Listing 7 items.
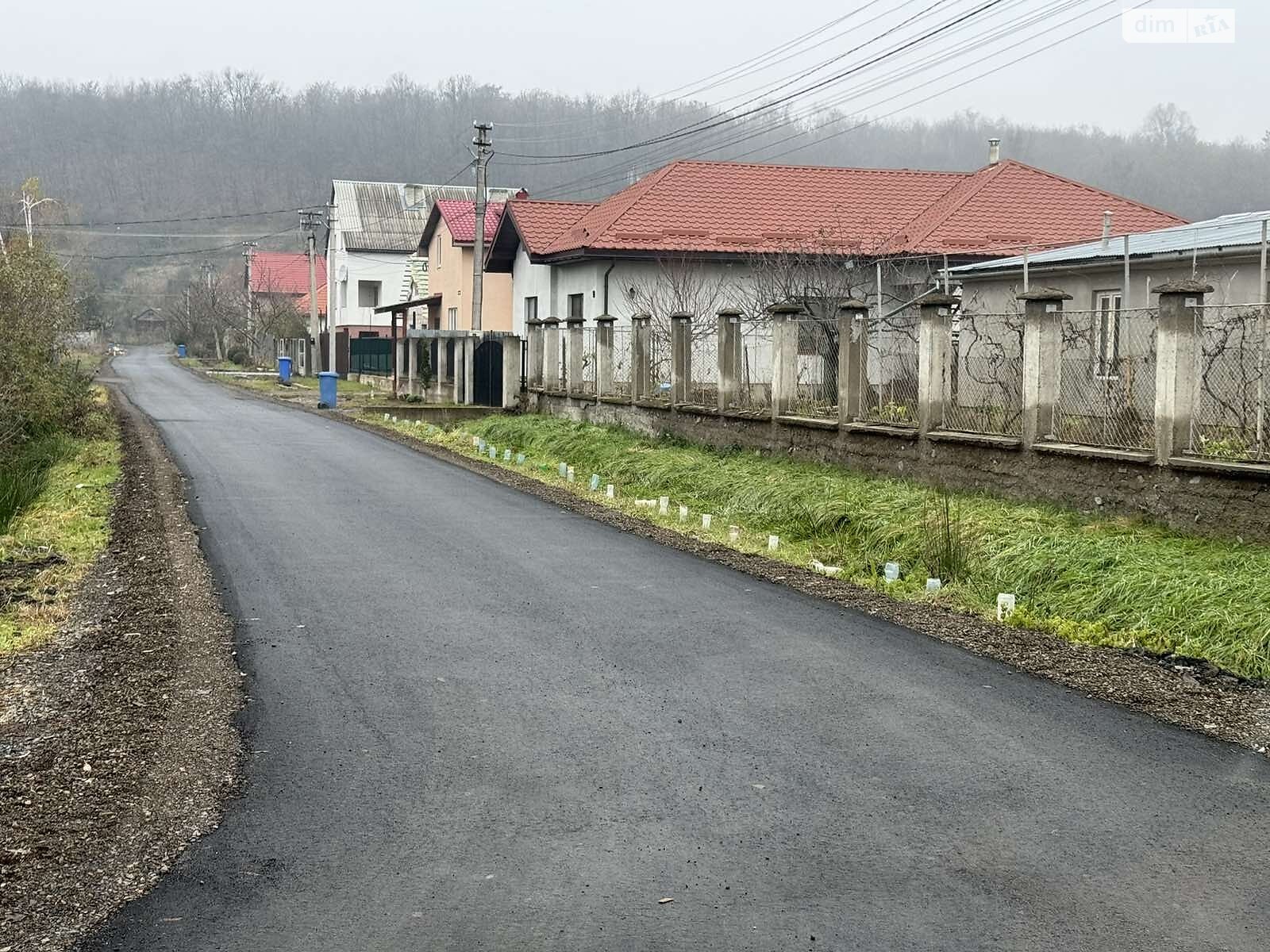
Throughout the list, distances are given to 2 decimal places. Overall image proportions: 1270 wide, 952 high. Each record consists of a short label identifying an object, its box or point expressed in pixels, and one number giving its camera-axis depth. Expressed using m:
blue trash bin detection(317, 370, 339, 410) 37.09
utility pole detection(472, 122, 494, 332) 35.28
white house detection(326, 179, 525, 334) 69.12
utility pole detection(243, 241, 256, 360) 75.25
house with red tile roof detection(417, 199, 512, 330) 45.38
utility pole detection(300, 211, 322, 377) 51.84
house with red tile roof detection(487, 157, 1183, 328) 30.92
